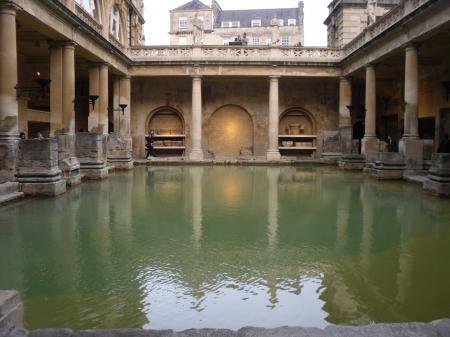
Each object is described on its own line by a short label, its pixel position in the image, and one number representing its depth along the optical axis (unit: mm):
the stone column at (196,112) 26266
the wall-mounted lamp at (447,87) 20159
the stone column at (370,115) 21656
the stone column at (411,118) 16781
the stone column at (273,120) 26109
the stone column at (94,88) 21166
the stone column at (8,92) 11477
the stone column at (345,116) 25422
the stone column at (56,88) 16453
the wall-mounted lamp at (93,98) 18697
